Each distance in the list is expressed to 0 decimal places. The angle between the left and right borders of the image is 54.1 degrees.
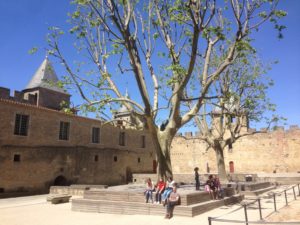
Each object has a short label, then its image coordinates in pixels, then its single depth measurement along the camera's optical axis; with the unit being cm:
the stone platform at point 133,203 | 1066
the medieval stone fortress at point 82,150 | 2119
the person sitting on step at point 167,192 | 1061
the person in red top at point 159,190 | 1136
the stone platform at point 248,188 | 1693
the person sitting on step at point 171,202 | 1022
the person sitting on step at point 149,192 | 1150
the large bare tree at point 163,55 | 1148
